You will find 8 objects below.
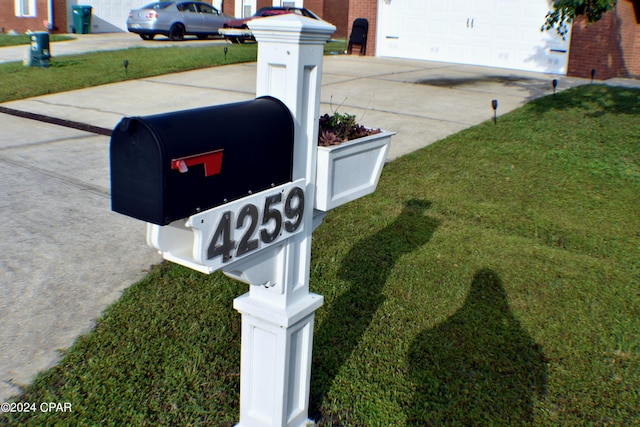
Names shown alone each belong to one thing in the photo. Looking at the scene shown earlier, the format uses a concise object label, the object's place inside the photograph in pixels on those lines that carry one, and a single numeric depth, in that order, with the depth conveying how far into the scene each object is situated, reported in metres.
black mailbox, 2.22
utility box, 15.13
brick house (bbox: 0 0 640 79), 15.47
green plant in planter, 3.17
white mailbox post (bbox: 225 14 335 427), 2.73
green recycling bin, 26.02
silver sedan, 23.53
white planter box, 2.95
